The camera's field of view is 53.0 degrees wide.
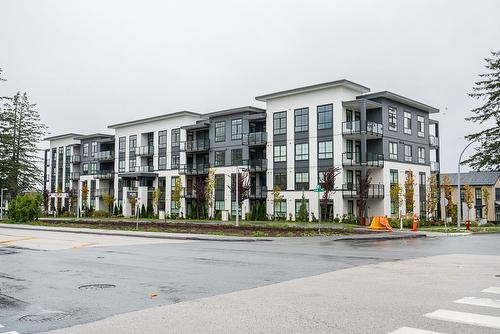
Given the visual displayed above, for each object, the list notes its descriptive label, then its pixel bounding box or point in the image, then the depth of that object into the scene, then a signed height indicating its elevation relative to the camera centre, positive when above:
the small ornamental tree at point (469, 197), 56.70 +0.09
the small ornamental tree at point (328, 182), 45.75 +1.53
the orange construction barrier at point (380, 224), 36.56 -1.86
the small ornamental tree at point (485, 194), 63.85 +0.54
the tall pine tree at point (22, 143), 71.25 +8.87
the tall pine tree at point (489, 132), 53.94 +7.24
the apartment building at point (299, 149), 50.19 +5.73
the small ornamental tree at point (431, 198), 51.34 +0.04
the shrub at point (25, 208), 48.81 -0.81
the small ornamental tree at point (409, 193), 49.28 +0.54
